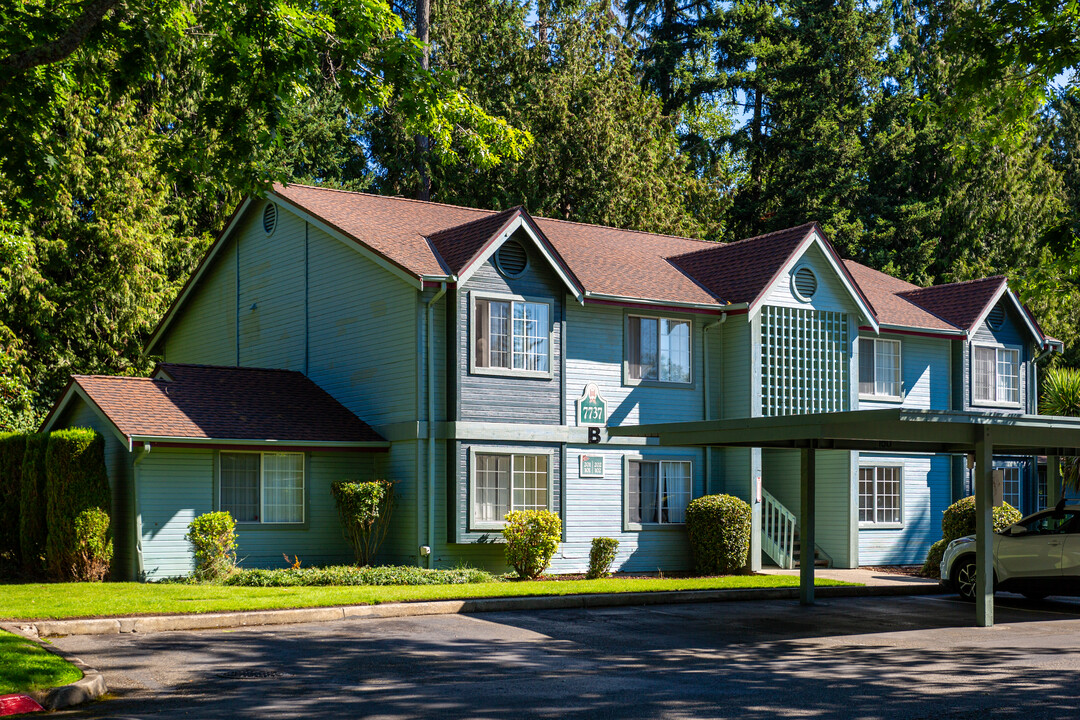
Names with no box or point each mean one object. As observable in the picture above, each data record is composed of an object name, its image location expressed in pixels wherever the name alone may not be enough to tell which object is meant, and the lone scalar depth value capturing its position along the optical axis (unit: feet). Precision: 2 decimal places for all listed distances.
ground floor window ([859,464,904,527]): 92.68
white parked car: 60.64
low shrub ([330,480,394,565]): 73.87
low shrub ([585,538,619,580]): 77.41
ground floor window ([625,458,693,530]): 82.84
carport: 51.67
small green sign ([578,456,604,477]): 80.02
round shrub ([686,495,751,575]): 80.43
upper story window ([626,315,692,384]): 83.56
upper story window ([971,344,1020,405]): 101.76
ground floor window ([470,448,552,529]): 75.82
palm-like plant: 98.73
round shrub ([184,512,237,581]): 69.62
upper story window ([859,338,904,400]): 94.84
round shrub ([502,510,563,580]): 73.51
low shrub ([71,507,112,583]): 69.87
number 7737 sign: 80.23
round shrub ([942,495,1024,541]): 84.99
